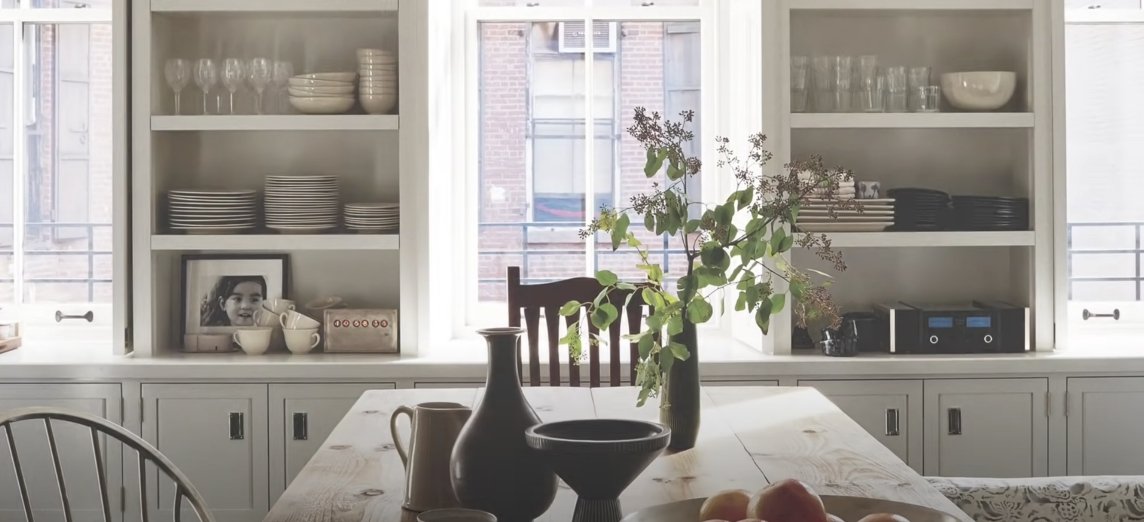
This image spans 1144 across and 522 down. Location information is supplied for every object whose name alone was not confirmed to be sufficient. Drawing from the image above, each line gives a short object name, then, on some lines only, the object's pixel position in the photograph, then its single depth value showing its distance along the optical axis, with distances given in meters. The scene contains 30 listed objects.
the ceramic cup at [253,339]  3.40
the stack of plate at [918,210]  3.43
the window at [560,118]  3.86
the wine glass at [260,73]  3.40
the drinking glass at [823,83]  3.44
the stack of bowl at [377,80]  3.40
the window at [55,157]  3.72
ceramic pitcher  1.48
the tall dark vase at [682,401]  1.94
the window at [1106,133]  3.81
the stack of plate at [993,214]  3.41
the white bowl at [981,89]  3.41
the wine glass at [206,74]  3.40
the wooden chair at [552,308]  2.88
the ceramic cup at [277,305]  3.51
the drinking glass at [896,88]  3.43
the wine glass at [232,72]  3.39
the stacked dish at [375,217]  3.42
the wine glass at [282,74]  3.44
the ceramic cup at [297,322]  3.42
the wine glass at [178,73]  3.38
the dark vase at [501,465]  1.39
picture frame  3.53
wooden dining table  1.62
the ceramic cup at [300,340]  3.41
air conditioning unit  3.85
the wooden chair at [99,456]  1.61
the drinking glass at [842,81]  3.42
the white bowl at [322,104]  3.42
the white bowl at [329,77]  3.42
